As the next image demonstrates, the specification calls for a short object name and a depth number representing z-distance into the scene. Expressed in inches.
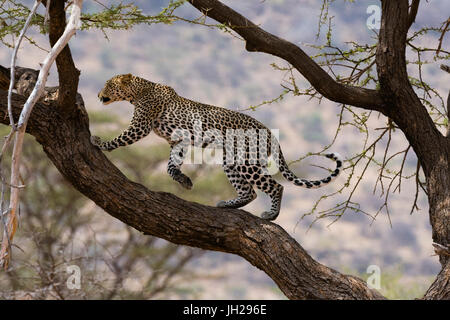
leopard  421.2
